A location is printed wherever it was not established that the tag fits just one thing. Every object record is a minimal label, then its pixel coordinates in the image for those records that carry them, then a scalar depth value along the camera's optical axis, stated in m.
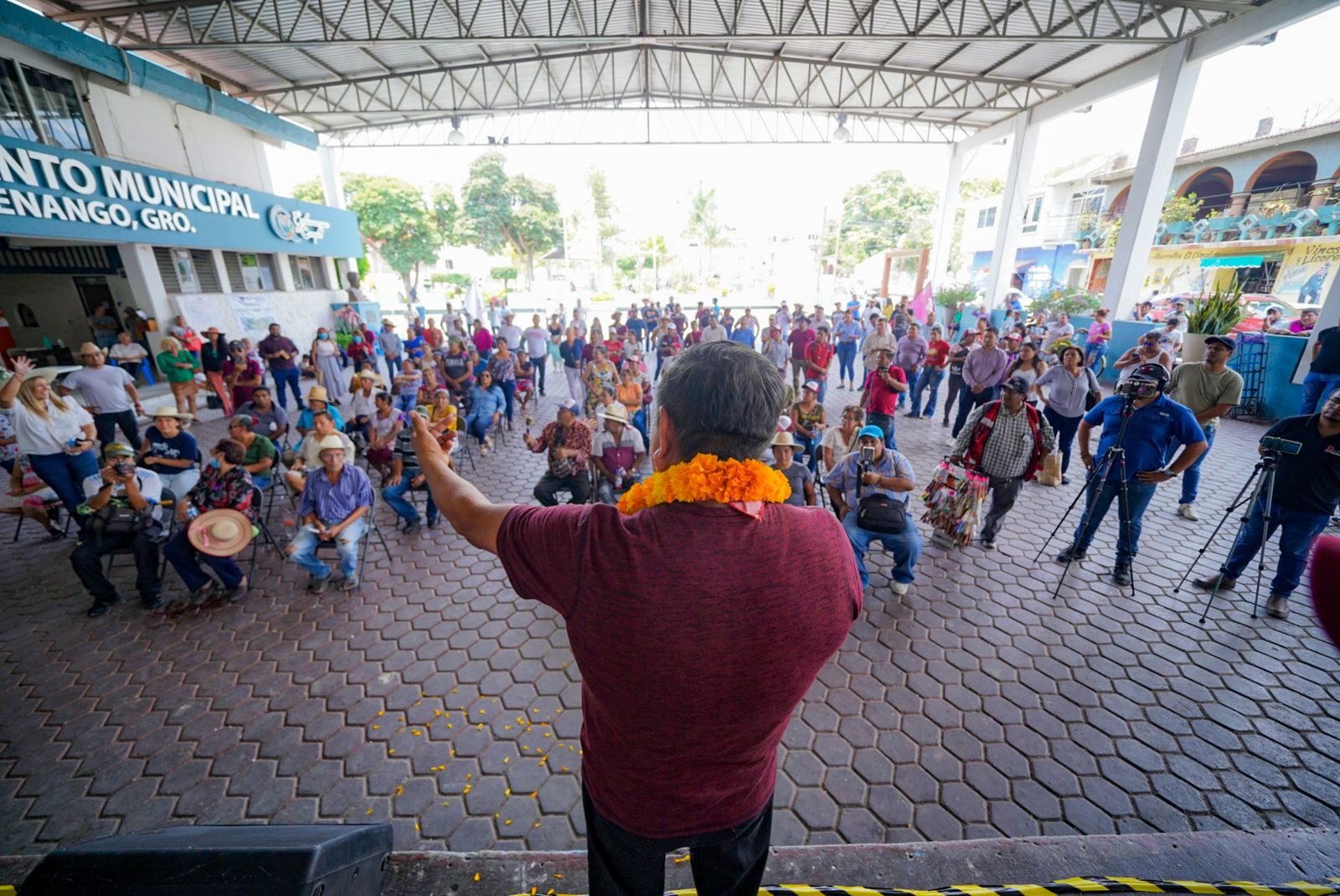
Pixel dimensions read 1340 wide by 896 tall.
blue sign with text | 9.62
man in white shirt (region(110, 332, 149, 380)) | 10.26
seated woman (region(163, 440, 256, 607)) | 4.83
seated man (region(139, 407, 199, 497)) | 5.54
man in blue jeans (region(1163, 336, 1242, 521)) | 5.54
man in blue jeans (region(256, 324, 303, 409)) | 10.15
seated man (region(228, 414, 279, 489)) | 5.80
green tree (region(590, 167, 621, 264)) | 44.69
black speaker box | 1.42
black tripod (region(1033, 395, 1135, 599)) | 4.84
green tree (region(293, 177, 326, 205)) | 35.69
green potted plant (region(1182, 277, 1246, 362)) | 9.13
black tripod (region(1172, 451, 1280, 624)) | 4.34
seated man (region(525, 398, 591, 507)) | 6.00
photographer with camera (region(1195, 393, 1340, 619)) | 4.17
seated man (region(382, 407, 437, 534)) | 6.18
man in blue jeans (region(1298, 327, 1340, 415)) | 7.16
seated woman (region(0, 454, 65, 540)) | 5.75
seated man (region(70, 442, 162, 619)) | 4.60
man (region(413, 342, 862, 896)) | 1.15
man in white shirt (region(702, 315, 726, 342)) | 13.17
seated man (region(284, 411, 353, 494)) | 5.52
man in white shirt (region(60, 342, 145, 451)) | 6.72
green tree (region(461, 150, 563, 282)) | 35.34
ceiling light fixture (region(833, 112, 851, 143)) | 15.97
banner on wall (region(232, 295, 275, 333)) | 14.55
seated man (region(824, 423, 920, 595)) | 4.92
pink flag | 15.89
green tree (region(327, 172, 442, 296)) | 31.17
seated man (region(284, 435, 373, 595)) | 5.07
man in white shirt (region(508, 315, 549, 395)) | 12.30
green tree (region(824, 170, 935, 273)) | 43.00
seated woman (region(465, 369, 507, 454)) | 8.90
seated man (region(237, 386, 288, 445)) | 6.77
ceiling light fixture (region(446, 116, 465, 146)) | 16.59
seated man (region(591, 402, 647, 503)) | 6.02
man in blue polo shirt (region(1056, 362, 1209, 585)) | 4.71
